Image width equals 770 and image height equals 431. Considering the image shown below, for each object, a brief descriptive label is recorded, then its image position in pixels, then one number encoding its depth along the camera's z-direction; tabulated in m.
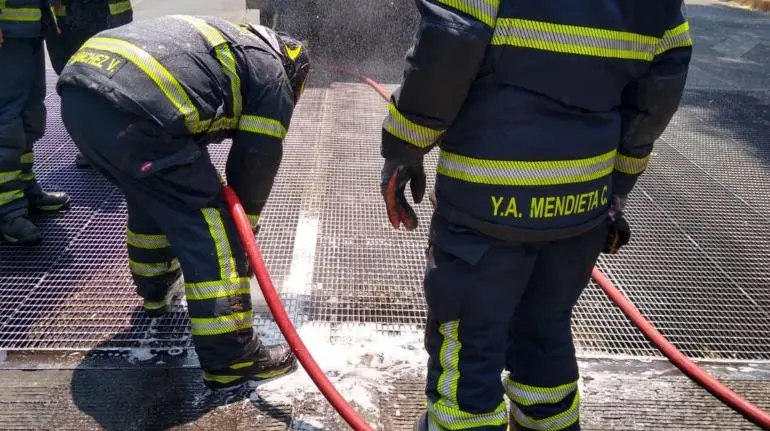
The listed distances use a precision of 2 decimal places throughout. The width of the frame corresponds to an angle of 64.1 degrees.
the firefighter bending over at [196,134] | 2.08
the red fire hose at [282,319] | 1.91
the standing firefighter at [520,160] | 1.45
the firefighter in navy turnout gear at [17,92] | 3.04
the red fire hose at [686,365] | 2.21
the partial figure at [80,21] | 3.76
